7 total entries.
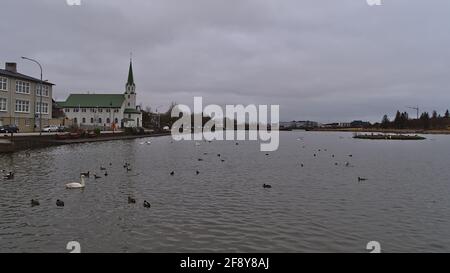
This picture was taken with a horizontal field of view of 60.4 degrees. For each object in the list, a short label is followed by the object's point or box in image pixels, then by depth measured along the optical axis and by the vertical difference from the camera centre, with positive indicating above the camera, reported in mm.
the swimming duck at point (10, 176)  27353 -3135
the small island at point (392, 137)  128750 -1455
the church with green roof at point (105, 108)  162000 +10102
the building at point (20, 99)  72625 +6633
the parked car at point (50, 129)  81562 +611
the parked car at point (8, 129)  66050 +488
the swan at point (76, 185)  24070 -3325
